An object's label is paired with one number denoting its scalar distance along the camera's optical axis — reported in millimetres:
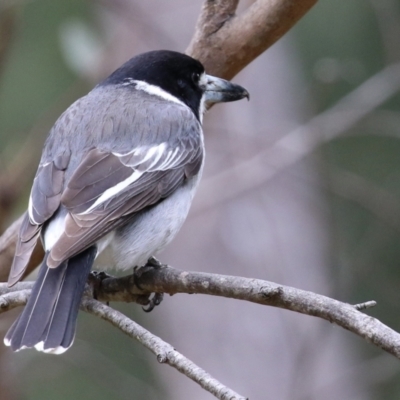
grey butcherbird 5570
